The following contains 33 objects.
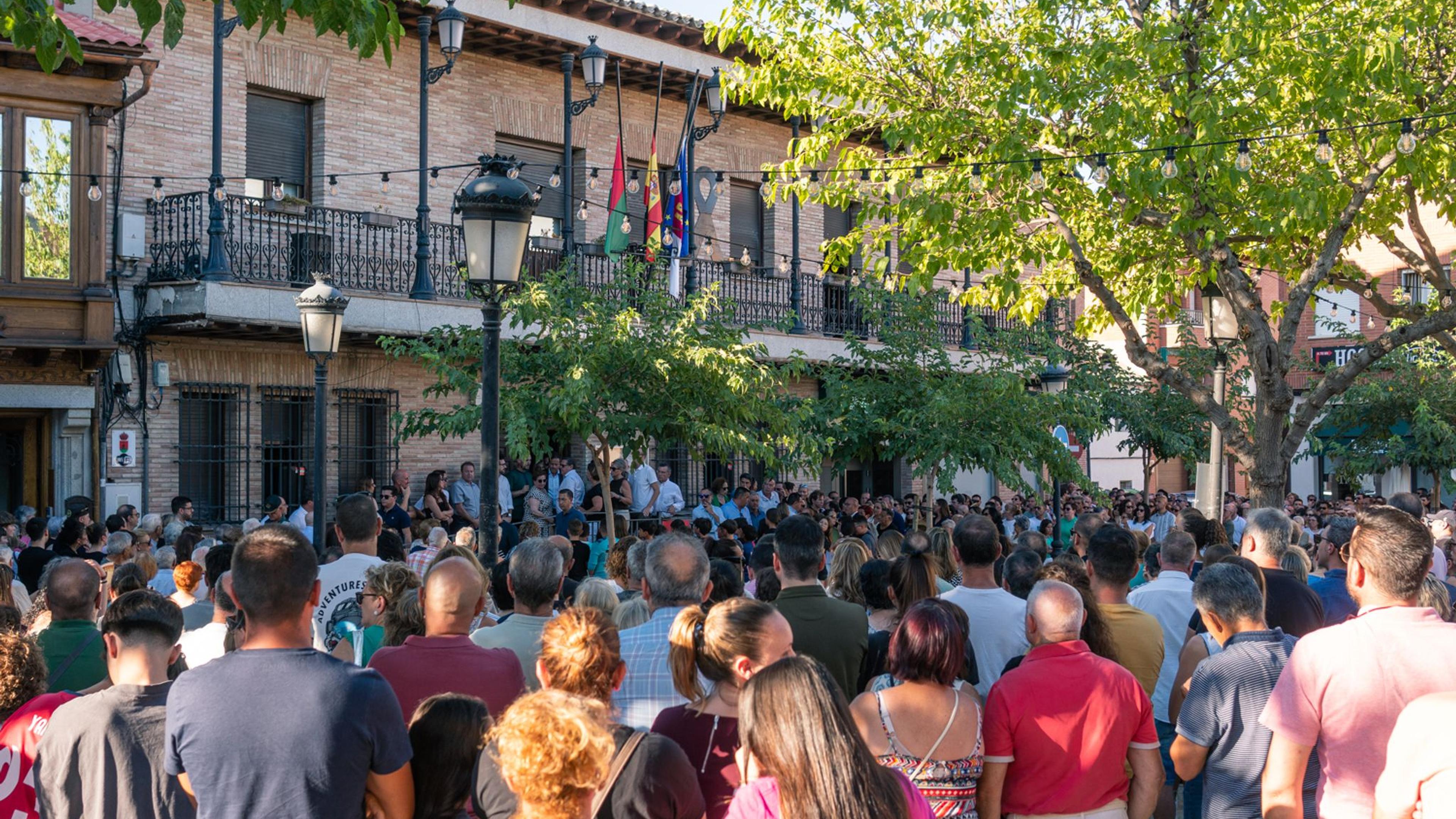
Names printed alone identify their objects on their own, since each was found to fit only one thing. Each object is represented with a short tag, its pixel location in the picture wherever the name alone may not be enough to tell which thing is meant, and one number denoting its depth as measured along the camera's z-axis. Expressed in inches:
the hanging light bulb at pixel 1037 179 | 505.7
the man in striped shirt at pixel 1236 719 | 185.6
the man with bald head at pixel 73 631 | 205.5
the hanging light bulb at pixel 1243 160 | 450.0
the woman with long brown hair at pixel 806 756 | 114.8
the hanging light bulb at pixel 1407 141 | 449.7
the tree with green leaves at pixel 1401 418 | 1059.9
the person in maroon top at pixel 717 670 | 156.1
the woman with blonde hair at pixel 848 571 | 261.0
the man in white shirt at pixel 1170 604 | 237.9
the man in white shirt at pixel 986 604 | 234.4
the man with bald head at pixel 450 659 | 174.2
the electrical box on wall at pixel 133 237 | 603.5
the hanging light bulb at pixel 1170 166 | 452.4
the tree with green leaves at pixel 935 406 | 665.6
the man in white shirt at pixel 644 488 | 700.7
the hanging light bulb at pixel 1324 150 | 456.8
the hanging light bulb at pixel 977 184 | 483.5
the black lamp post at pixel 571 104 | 700.0
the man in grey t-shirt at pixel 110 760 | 153.1
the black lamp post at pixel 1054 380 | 705.6
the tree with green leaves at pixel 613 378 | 496.4
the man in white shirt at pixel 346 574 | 264.8
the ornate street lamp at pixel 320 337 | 426.3
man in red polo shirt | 172.2
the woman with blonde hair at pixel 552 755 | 117.4
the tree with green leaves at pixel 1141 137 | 464.4
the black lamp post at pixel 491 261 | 309.4
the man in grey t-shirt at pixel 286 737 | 136.6
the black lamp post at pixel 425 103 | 653.9
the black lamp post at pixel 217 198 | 597.6
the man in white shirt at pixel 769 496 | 734.5
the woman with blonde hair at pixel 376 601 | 235.5
